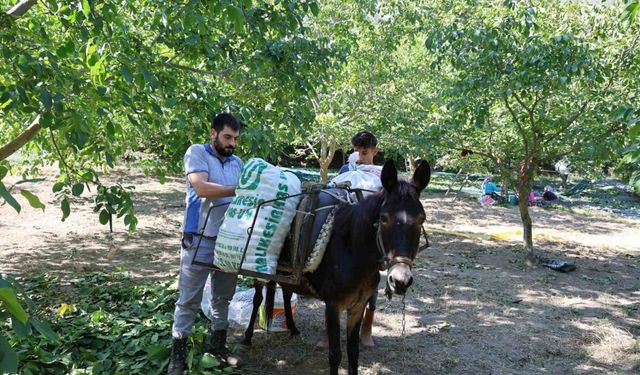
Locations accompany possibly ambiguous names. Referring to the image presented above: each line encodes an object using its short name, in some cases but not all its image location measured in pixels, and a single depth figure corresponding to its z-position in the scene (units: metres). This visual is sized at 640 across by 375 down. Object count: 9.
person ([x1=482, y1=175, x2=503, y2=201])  15.62
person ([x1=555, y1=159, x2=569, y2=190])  19.18
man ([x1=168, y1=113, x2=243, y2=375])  3.37
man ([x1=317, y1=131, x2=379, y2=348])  4.02
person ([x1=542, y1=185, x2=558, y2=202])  16.05
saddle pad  3.20
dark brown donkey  2.65
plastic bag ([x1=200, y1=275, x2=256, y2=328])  4.38
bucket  4.35
